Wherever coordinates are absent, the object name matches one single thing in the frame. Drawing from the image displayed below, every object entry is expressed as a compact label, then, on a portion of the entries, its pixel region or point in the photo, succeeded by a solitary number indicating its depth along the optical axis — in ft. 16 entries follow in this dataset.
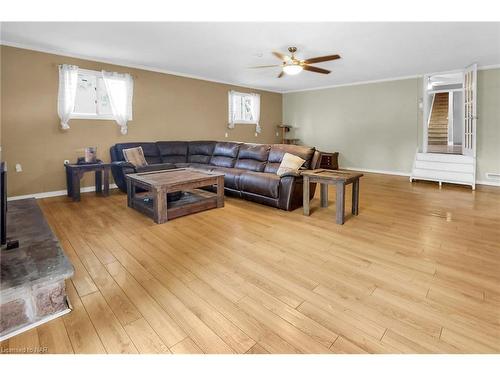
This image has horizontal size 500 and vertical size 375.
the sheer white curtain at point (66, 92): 15.28
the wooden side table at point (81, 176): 14.48
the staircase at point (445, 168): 17.93
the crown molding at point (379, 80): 18.24
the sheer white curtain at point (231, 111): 24.52
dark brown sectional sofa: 12.86
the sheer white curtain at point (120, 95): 17.08
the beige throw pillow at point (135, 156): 16.42
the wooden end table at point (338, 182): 10.63
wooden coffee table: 11.01
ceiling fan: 13.58
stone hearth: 4.98
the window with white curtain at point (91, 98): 16.48
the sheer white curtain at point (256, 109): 26.81
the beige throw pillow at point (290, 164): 13.30
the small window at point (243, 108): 24.98
